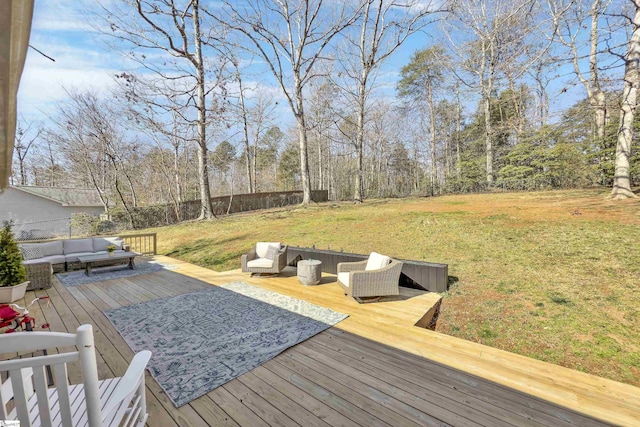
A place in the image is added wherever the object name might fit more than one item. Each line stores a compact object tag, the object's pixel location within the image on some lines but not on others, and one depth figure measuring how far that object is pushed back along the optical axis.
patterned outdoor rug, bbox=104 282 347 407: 2.53
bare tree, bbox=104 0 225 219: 10.02
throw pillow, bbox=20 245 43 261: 6.19
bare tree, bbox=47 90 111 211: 13.93
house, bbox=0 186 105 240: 15.92
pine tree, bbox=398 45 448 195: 17.42
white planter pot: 4.46
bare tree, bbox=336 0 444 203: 11.86
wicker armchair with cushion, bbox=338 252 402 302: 4.12
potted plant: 4.51
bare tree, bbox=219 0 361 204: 11.52
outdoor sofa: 5.36
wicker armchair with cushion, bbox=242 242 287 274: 5.61
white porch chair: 1.00
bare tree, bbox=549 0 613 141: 7.39
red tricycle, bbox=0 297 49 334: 2.14
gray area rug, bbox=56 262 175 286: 5.90
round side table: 5.10
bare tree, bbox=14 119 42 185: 18.44
